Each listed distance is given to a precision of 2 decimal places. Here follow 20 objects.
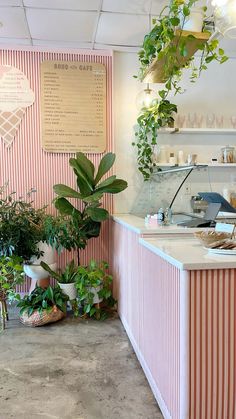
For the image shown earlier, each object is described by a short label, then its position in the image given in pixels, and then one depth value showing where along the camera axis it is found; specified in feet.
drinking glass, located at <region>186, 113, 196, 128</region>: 12.50
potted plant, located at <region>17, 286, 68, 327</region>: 10.20
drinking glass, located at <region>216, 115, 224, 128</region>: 12.69
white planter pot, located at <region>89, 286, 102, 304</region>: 10.73
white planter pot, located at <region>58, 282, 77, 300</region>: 10.91
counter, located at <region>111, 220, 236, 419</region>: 4.98
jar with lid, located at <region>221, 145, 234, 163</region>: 12.47
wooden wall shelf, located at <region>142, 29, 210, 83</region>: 6.68
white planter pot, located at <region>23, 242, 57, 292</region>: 11.05
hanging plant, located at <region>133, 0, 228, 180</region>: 6.64
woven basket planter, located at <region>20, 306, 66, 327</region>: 10.16
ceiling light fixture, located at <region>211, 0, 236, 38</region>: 6.23
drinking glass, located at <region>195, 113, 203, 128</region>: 12.55
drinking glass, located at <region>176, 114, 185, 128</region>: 12.42
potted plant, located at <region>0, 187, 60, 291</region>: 10.28
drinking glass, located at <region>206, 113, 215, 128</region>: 12.64
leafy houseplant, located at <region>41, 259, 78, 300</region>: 10.92
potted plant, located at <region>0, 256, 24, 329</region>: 10.03
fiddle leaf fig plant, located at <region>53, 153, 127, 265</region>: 10.82
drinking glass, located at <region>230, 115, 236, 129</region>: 12.71
